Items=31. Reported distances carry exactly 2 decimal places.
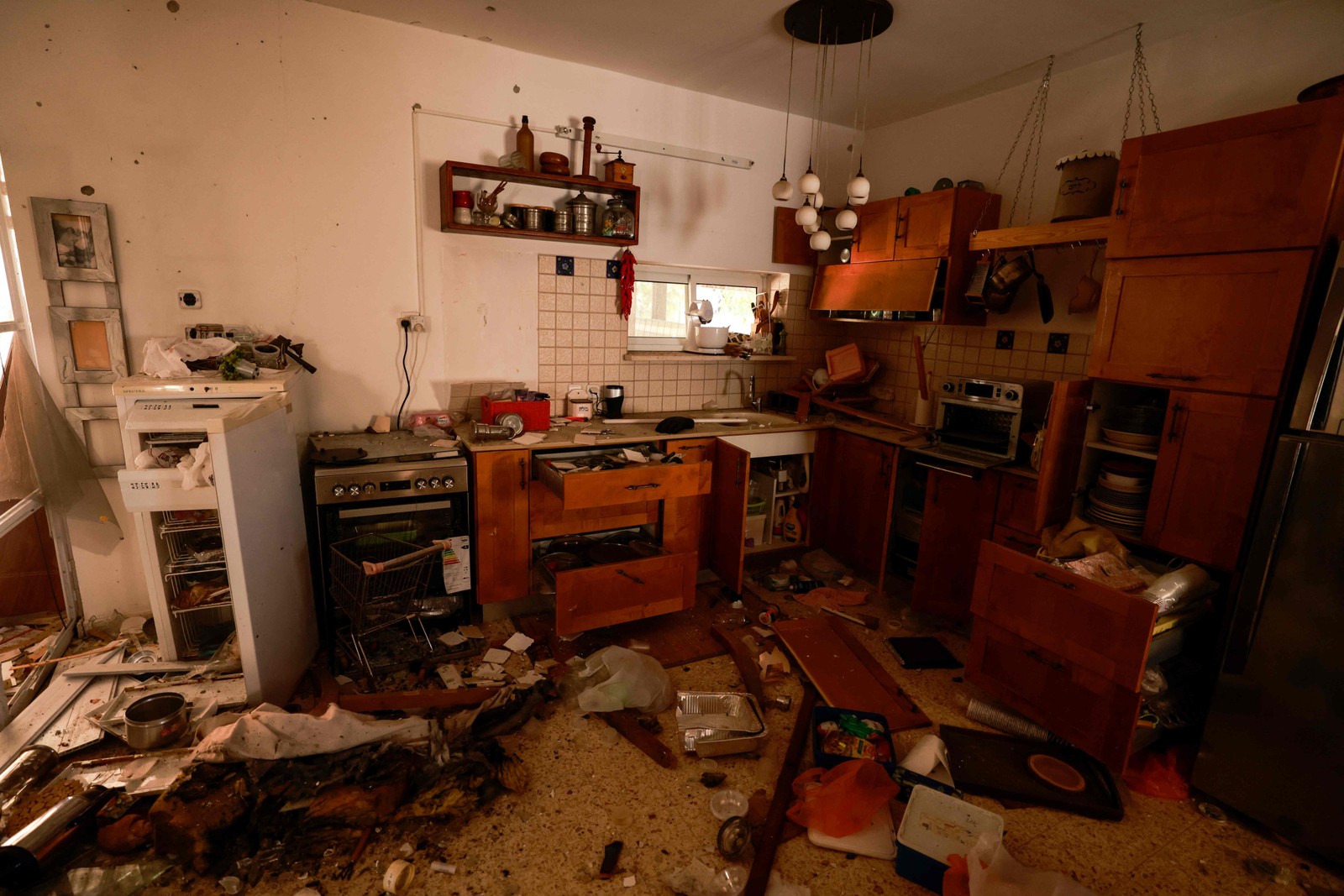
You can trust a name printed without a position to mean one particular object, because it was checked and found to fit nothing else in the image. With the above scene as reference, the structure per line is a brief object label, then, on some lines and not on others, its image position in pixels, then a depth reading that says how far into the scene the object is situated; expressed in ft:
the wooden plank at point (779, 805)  5.26
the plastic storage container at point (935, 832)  5.29
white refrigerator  6.46
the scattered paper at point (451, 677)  7.82
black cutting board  6.27
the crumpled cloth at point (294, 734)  5.83
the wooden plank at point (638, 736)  6.68
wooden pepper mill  9.91
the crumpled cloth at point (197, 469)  6.62
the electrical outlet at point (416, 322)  9.62
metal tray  6.79
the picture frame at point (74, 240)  7.68
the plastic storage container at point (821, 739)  6.32
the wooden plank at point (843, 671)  7.70
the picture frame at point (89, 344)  7.94
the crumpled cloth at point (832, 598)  10.39
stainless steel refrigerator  5.49
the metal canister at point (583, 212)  10.05
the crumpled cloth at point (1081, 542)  7.23
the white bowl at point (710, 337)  12.00
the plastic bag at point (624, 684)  7.35
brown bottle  9.50
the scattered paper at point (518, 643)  8.73
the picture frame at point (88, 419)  8.14
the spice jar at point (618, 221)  10.26
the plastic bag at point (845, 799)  5.75
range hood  10.15
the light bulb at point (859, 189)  8.67
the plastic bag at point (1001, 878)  4.87
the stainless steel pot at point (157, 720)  6.37
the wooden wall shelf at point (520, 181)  9.18
